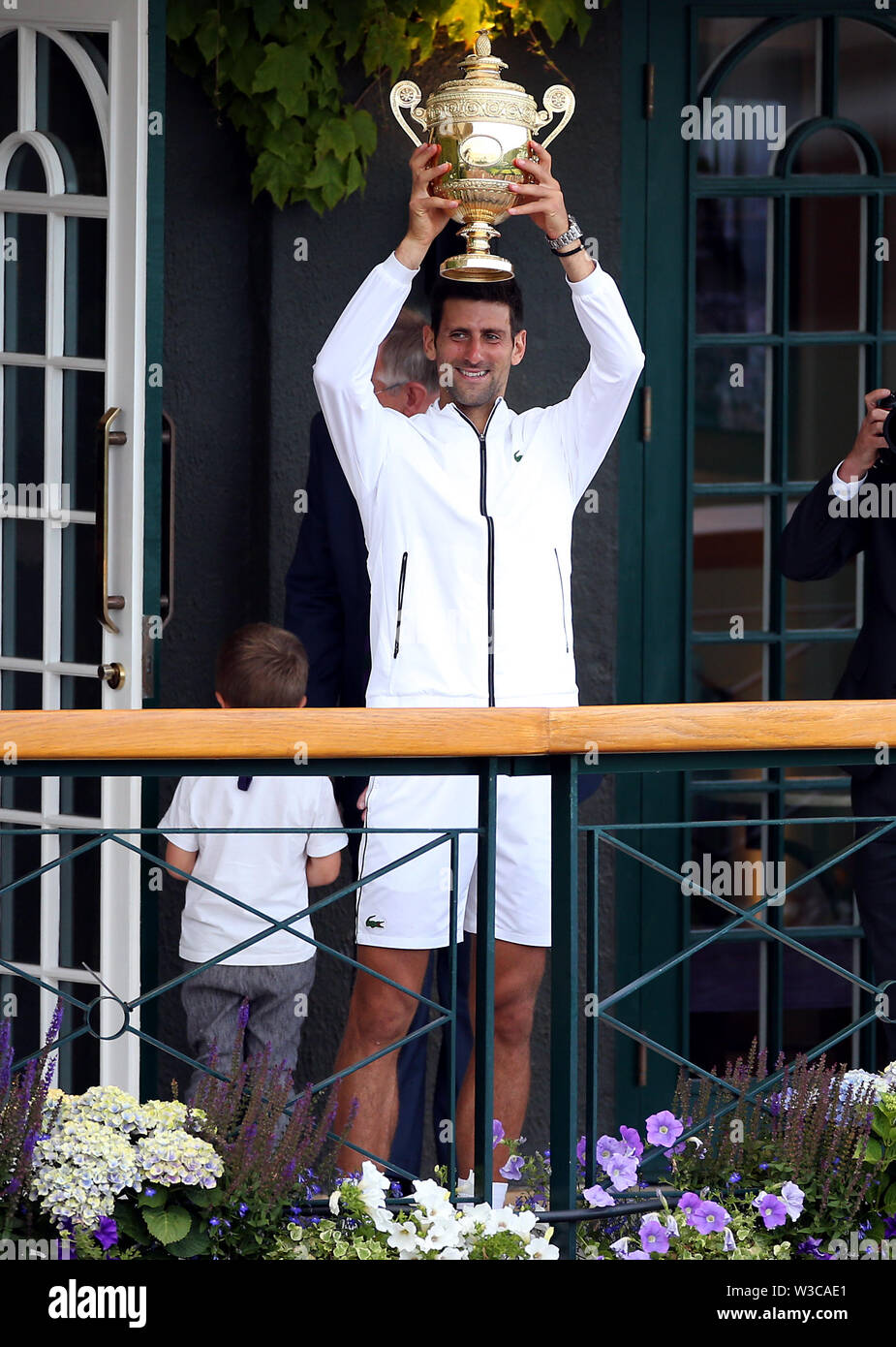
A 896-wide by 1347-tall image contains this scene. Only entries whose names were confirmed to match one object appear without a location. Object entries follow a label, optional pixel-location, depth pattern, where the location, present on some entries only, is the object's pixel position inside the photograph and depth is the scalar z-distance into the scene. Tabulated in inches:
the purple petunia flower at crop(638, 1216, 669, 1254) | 211.8
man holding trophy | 264.2
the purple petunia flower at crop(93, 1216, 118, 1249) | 201.6
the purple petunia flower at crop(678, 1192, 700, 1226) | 213.5
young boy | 287.6
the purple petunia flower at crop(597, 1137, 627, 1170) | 220.7
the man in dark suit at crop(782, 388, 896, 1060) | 295.1
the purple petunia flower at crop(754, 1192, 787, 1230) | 214.8
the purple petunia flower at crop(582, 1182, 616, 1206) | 214.4
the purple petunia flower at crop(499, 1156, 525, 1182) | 234.4
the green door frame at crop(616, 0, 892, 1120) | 353.4
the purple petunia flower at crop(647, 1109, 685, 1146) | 220.0
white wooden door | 303.9
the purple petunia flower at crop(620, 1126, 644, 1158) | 221.3
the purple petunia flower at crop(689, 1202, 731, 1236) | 211.9
